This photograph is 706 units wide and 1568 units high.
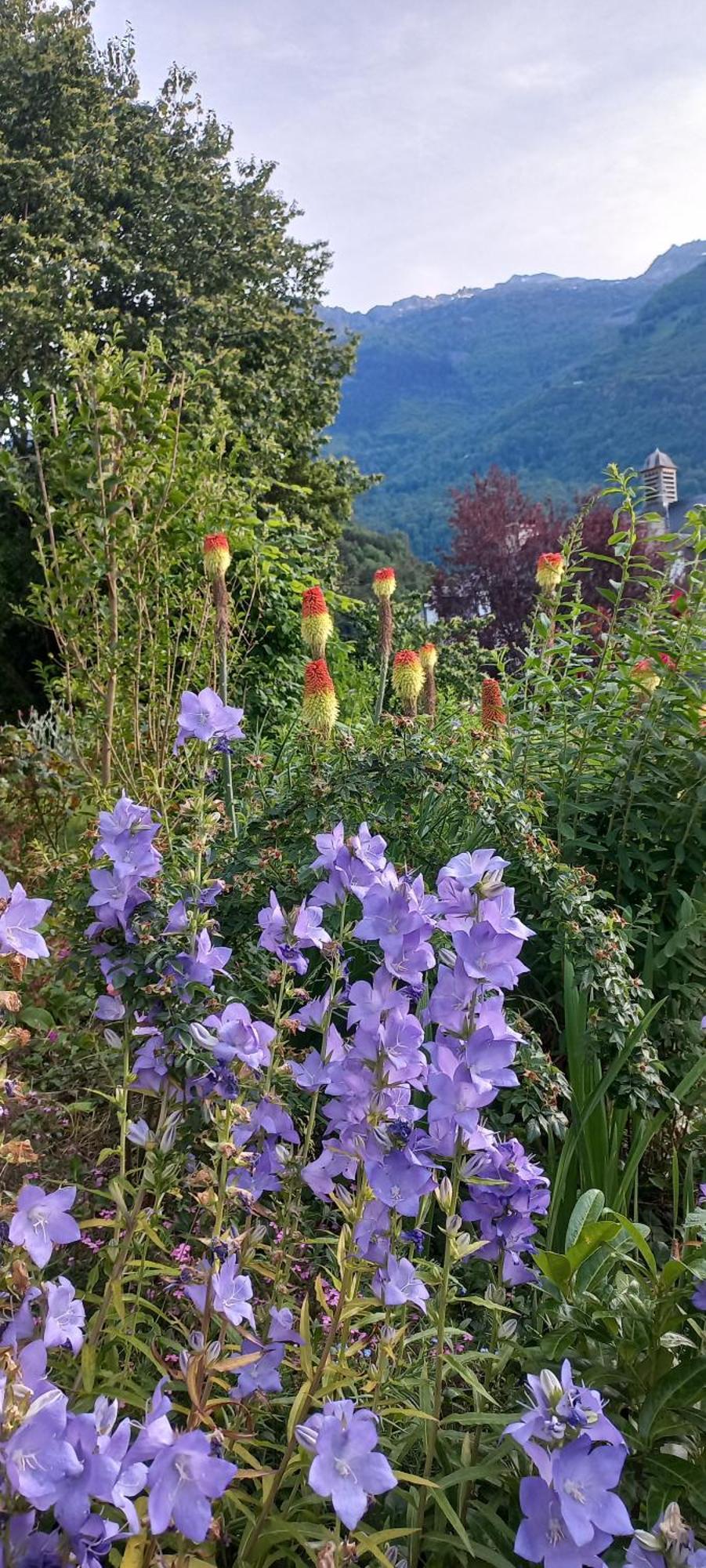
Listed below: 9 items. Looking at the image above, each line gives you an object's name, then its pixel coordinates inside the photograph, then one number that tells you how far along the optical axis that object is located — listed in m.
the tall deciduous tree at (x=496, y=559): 20.91
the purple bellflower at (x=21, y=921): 1.14
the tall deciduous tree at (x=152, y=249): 14.31
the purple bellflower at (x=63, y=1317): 1.00
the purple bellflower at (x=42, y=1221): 1.09
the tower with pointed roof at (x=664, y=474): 39.97
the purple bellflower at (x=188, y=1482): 0.82
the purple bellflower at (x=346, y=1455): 0.89
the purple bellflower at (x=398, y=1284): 1.20
